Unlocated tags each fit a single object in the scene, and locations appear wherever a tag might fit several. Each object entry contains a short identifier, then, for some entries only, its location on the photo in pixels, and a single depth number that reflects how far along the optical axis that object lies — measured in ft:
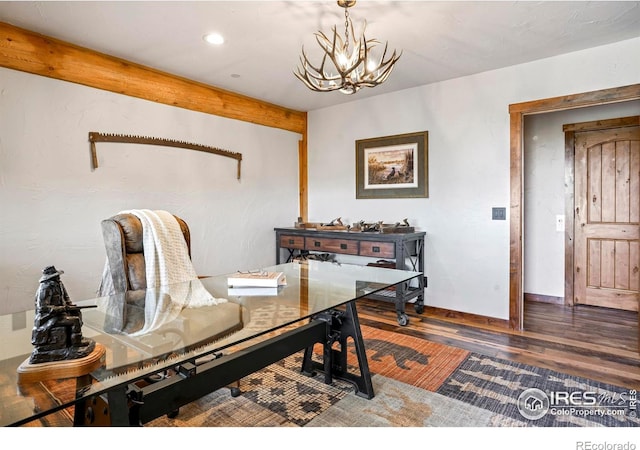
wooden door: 13.21
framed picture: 13.44
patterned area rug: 6.50
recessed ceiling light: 9.25
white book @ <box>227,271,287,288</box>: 6.78
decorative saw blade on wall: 10.19
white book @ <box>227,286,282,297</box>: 6.28
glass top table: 3.12
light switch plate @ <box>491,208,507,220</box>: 11.68
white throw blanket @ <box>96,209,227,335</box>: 6.31
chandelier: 6.97
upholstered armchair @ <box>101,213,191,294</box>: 7.51
